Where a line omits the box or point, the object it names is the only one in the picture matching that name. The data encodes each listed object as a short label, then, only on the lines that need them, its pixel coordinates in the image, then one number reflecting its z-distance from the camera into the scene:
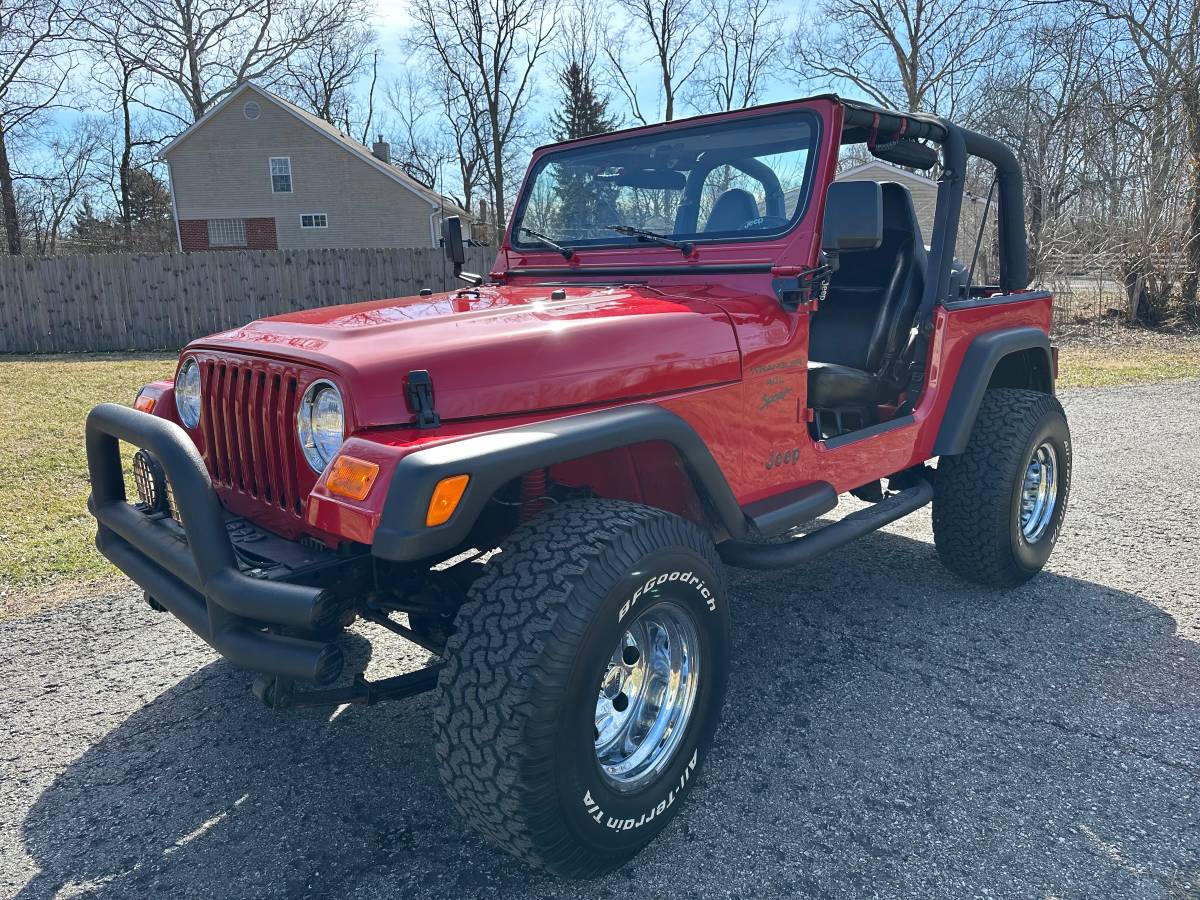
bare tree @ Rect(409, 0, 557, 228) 34.38
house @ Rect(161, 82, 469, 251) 28.08
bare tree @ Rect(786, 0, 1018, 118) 26.42
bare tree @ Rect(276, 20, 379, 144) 37.19
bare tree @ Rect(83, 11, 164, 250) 35.56
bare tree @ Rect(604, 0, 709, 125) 33.94
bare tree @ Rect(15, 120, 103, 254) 35.41
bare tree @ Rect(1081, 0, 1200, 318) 16.17
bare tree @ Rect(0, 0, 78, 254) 25.30
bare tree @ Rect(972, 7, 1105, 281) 15.94
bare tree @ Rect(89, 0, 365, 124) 29.19
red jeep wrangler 2.00
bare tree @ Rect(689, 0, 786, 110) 34.31
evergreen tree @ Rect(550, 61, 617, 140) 35.31
